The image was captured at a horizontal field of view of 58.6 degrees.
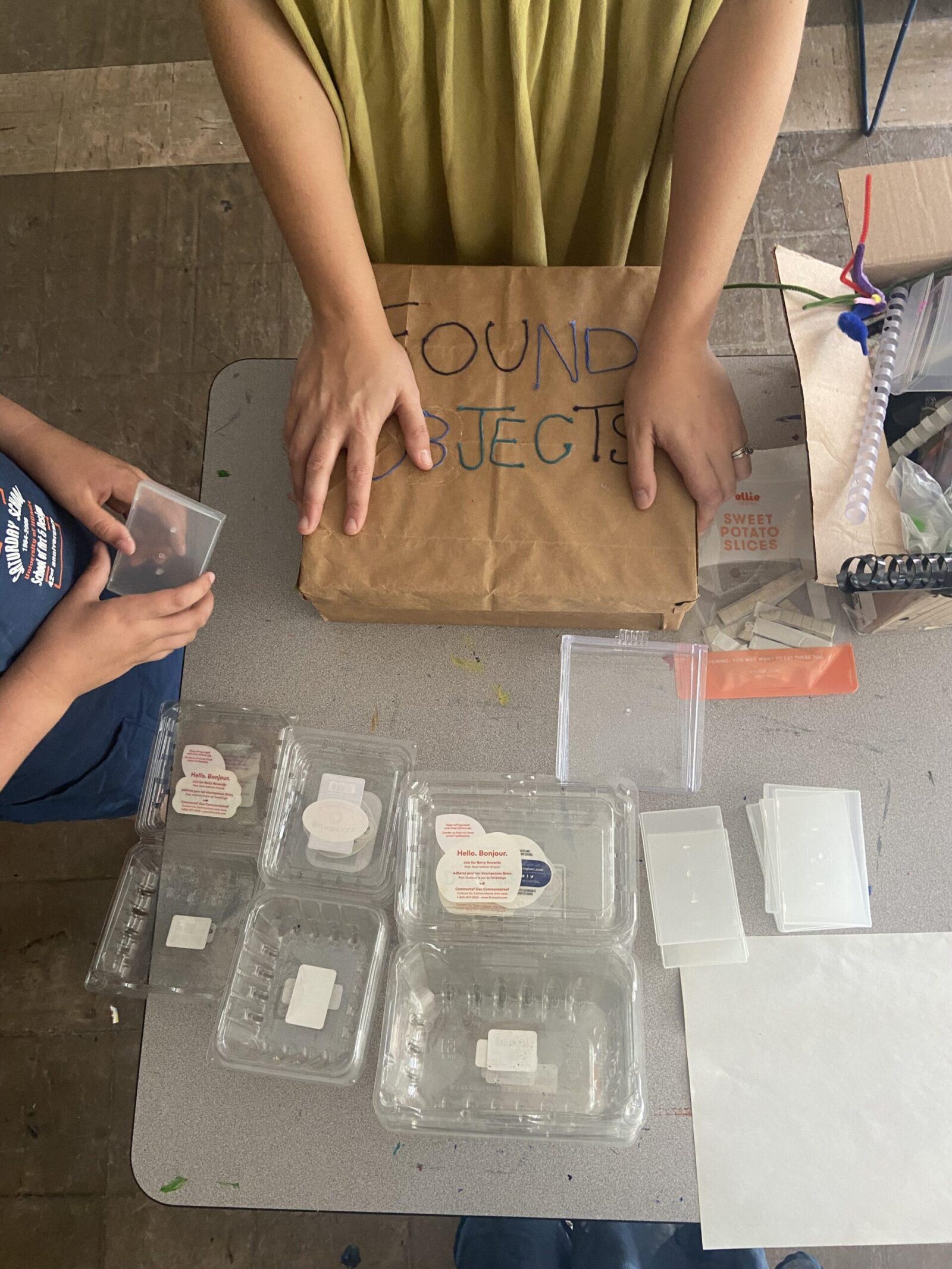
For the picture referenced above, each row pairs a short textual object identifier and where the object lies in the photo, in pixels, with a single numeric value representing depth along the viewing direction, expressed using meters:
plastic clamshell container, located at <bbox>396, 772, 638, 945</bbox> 0.87
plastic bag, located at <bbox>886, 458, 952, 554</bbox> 0.80
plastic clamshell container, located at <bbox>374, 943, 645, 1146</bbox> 0.83
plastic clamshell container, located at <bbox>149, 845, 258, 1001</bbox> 0.90
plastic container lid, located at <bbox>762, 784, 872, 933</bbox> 0.87
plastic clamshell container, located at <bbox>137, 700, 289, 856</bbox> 0.93
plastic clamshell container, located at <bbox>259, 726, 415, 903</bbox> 0.90
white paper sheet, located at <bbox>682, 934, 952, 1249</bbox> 0.80
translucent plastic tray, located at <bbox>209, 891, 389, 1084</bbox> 0.85
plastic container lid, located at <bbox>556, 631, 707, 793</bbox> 0.92
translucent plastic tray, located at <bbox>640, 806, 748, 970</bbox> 0.86
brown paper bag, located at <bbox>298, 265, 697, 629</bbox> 0.81
